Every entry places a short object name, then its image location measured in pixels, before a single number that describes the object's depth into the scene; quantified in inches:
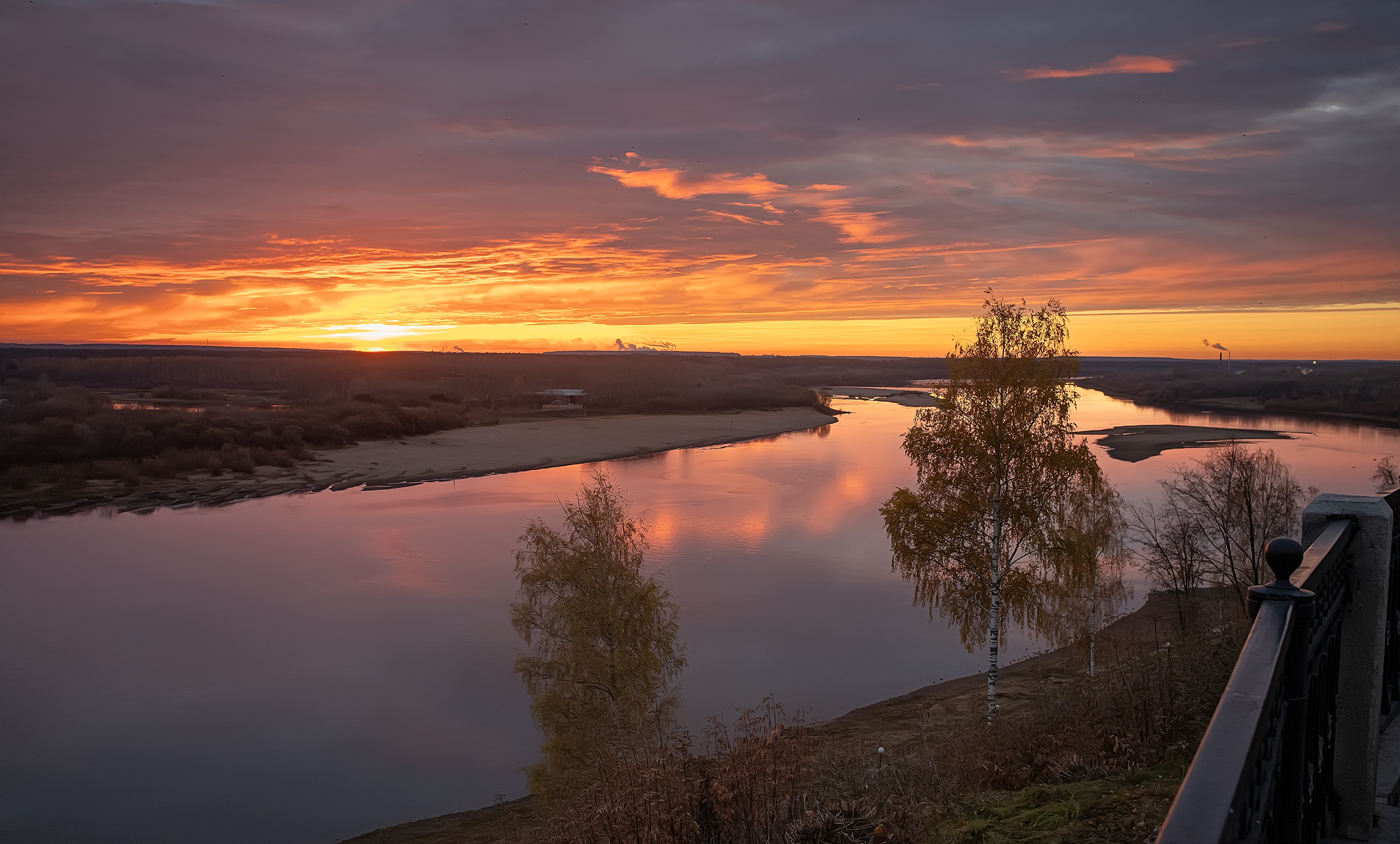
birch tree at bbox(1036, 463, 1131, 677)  761.6
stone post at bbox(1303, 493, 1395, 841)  158.1
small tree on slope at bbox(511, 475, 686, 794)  645.9
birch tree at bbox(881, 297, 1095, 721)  755.4
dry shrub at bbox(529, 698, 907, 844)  269.1
